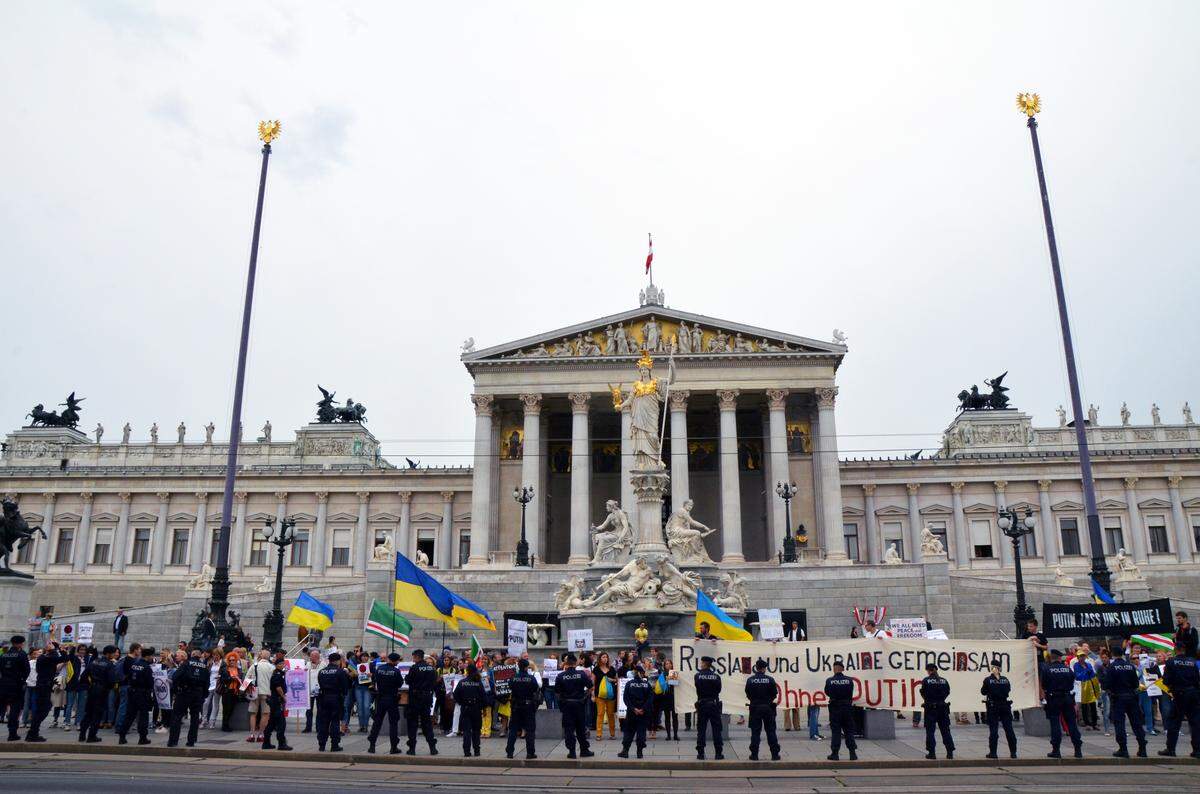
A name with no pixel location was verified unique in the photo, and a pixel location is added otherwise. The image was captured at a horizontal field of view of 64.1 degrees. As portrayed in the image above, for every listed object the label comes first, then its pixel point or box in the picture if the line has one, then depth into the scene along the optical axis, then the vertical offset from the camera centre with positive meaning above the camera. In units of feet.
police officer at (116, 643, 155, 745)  58.13 -1.61
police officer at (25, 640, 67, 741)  57.06 -1.05
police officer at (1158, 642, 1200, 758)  52.44 -1.66
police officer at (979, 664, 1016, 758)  52.37 -2.25
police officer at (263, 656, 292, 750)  55.98 -2.49
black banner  67.46 +3.03
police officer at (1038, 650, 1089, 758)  52.06 -2.02
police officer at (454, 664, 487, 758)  55.31 -2.19
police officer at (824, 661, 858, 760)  52.21 -2.48
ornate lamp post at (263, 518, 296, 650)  103.50 +5.22
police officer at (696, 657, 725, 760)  53.31 -2.12
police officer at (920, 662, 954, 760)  52.60 -2.30
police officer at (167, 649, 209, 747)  56.54 -1.59
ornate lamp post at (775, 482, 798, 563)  156.04 +22.29
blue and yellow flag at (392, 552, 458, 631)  75.15 +5.46
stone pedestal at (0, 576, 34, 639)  87.61 +5.73
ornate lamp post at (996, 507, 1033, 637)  96.02 +13.68
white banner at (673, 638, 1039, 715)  61.21 -0.34
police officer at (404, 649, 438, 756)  55.93 -1.79
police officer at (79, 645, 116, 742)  58.34 -1.26
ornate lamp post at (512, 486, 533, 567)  160.35 +19.28
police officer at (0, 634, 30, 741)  58.29 -0.64
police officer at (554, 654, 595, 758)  53.57 -2.02
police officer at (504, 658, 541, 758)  53.78 -2.24
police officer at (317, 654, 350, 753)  55.42 -1.85
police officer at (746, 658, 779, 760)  53.26 -2.06
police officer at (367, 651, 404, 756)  56.13 -1.68
